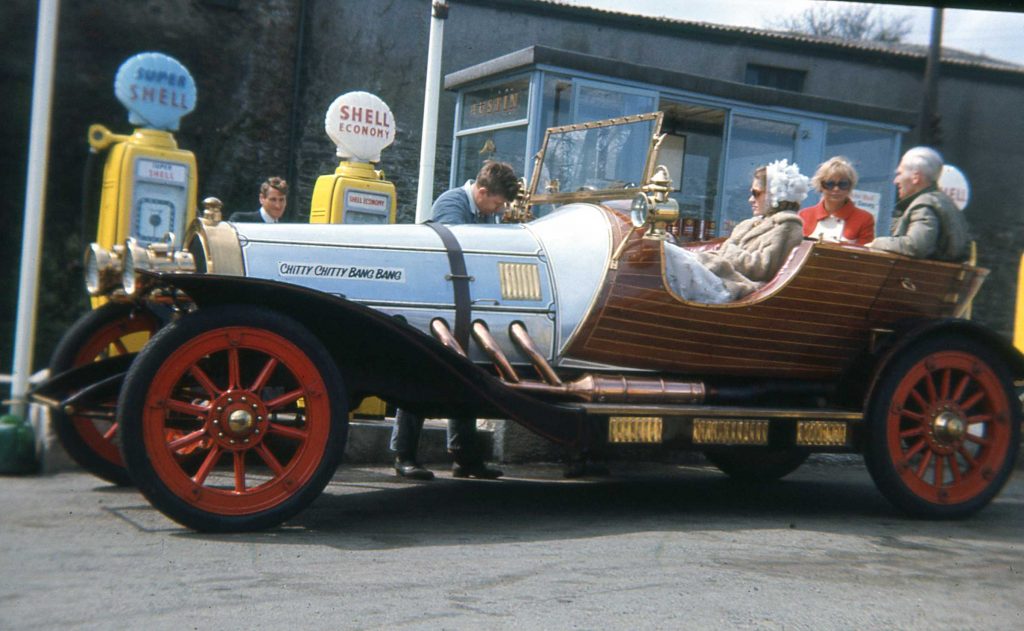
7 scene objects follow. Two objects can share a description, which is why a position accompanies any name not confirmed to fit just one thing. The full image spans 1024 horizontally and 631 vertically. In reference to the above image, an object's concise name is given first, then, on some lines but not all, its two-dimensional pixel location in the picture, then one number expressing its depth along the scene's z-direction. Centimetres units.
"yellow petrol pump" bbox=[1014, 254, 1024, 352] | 845
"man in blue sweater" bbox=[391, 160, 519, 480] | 596
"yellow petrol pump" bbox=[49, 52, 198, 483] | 701
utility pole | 1541
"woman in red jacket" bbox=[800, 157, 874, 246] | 625
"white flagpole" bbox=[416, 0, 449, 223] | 786
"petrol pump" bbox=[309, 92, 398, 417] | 805
